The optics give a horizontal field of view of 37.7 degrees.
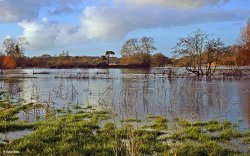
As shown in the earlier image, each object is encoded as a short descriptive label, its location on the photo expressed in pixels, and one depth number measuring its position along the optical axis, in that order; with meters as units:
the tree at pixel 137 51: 110.06
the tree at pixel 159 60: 108.93
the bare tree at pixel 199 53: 55.03
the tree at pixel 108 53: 132.62
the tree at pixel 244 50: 61.47
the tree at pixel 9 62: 99.88
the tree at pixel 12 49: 111.06
